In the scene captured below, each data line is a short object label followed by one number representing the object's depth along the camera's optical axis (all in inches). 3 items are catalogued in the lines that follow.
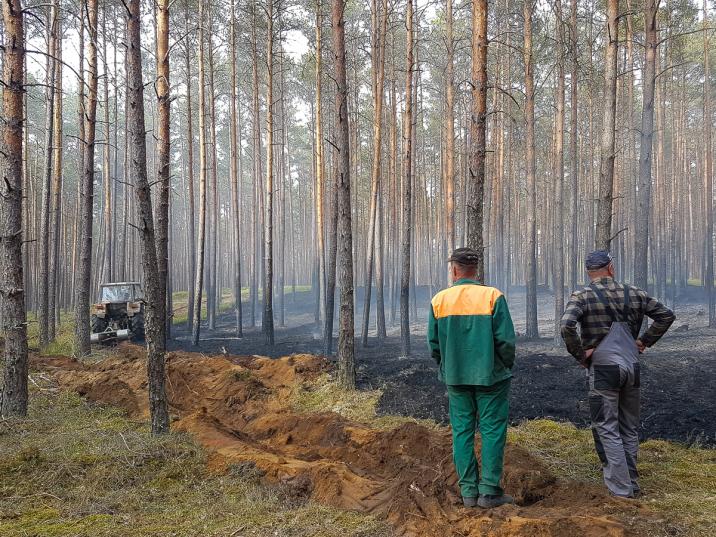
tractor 750.5
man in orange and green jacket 155.6
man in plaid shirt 169.5
